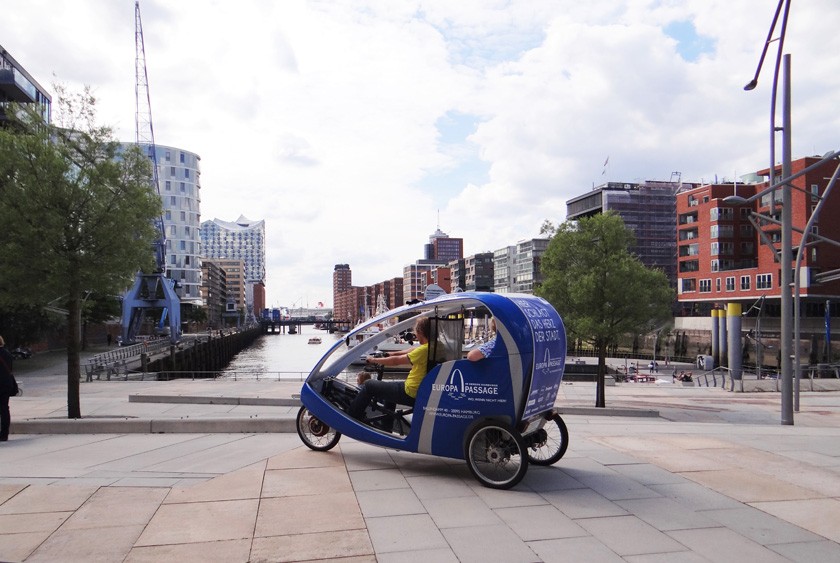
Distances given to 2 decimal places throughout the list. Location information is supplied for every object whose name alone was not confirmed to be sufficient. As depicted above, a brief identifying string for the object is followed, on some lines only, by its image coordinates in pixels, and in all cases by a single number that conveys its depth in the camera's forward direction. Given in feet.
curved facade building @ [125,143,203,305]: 412.57
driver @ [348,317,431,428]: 23.73
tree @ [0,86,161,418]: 43.27
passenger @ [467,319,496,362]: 21.86
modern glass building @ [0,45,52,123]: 185.37
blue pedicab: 21.77
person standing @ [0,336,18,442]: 32.35
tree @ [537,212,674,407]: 86.28
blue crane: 238.99
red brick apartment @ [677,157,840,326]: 208.33
